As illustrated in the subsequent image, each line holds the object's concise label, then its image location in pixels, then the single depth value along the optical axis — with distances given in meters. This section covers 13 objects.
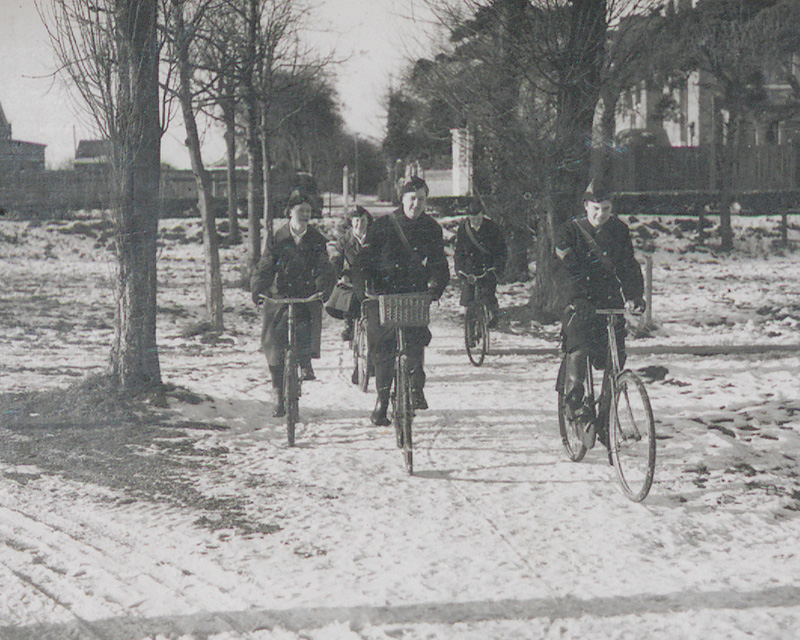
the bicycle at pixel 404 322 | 6.49
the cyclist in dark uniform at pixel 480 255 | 11.70
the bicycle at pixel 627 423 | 5.55
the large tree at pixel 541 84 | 14.85
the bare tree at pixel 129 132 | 8.65
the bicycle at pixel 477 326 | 11.30
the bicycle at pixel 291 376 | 7.51
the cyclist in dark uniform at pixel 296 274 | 7.68
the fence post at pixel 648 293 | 13.23
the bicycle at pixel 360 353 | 9.85
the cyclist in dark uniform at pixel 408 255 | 6.92
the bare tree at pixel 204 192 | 13.69
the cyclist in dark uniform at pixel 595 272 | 6.13
